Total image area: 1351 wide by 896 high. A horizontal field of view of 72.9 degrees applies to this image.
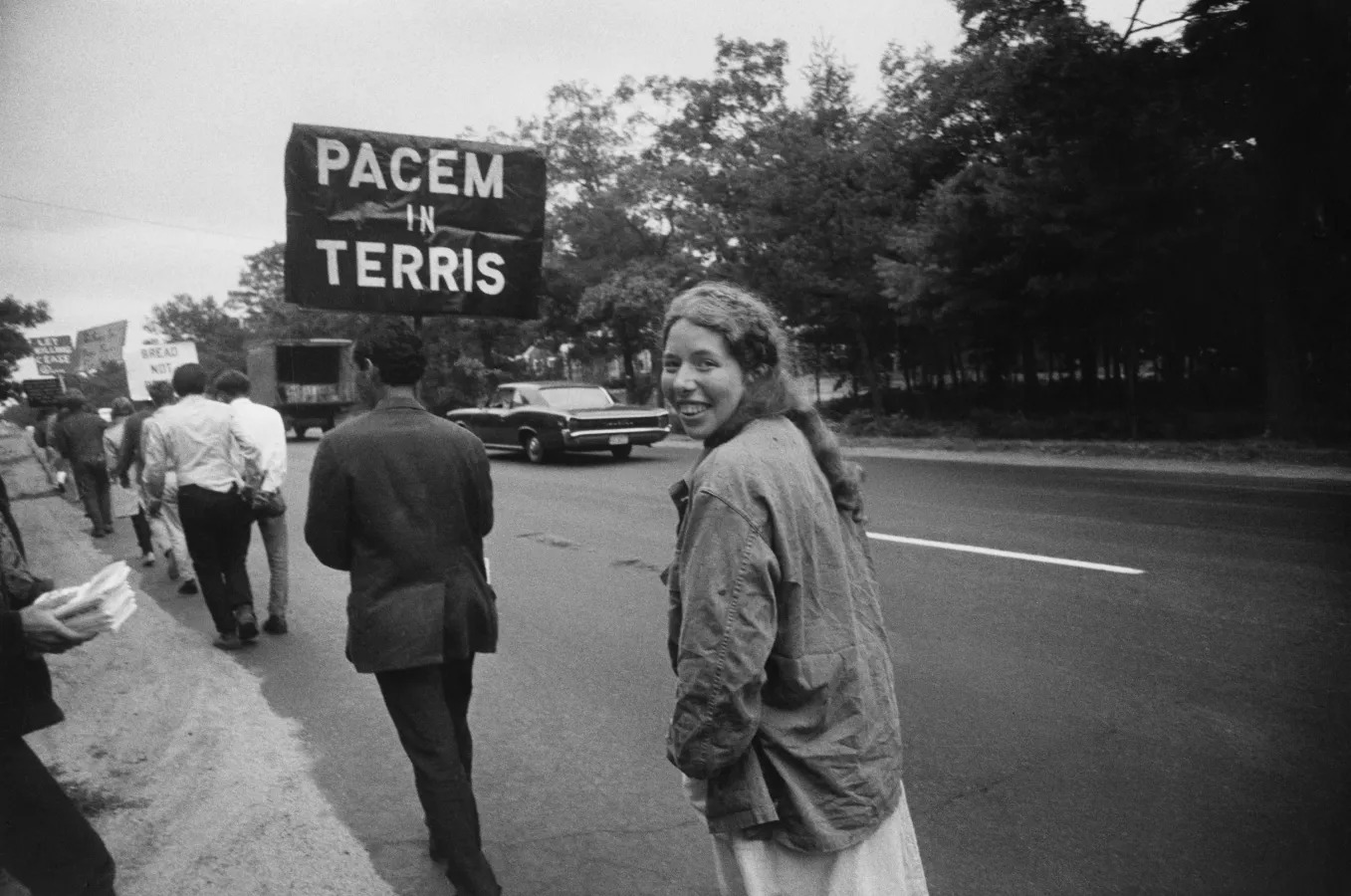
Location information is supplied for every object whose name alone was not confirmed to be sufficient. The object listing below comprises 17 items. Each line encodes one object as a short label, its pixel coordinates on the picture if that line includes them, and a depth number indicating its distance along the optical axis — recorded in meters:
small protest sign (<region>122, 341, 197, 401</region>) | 16.75
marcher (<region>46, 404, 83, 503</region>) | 10.33
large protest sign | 3.25
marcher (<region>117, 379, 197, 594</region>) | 6.84
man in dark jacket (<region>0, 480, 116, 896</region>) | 2.03
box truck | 29.67
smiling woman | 1.55
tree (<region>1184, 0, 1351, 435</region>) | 12.53
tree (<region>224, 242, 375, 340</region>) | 42.97
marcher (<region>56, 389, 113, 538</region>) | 10.07
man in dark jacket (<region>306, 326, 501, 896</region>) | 2.78
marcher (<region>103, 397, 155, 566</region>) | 8.95
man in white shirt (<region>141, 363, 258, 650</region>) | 5.57
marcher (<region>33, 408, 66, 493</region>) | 11.53
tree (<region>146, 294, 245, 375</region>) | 72.12
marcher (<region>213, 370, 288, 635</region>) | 5.89
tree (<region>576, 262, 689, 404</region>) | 28.19
